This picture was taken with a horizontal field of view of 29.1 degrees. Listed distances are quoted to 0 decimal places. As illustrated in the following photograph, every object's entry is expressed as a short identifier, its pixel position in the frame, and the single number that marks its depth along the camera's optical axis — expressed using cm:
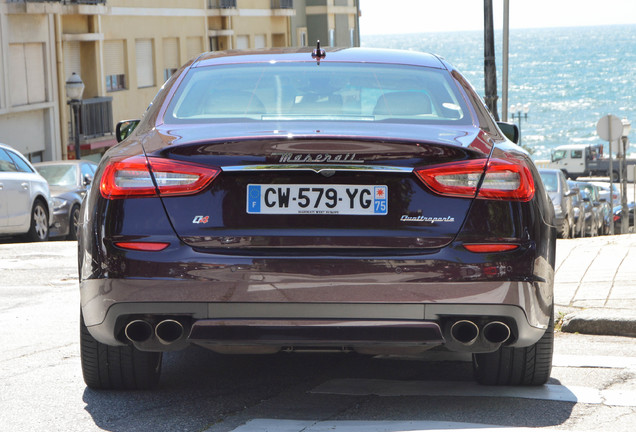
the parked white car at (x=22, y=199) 1546
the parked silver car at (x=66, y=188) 1856
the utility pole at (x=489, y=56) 2009
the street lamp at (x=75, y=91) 2908
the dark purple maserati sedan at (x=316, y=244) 457
